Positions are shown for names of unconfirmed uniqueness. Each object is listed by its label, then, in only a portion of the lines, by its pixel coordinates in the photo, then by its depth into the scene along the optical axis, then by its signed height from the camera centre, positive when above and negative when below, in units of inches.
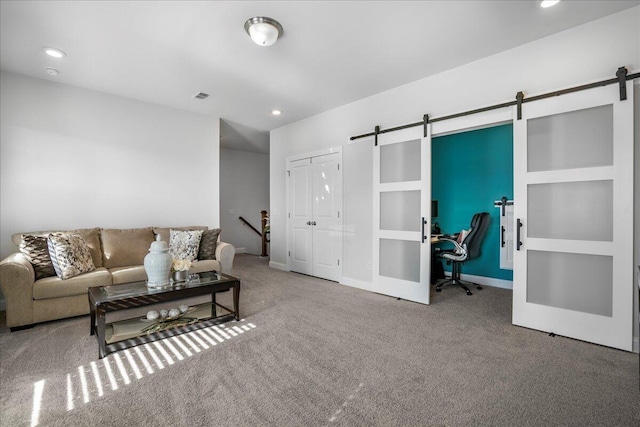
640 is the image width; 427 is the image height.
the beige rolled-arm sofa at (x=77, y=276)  110.8 -28.1
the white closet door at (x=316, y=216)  190.4 -3.3
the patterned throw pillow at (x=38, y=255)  120.9 -18.2
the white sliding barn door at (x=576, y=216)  97.0 -1.7
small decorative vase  116.1 -25.5
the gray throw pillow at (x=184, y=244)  161.6 -18.3
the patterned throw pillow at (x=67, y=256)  121.0 -19.0
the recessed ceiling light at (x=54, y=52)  121.4 +65.4
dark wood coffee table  92.8 -29.9
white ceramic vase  109.2 -20.3
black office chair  171.2 -20.7
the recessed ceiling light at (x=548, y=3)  91.9 +64.6
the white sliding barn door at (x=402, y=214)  145.5 -1.5
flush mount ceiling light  100.4 +62.2
